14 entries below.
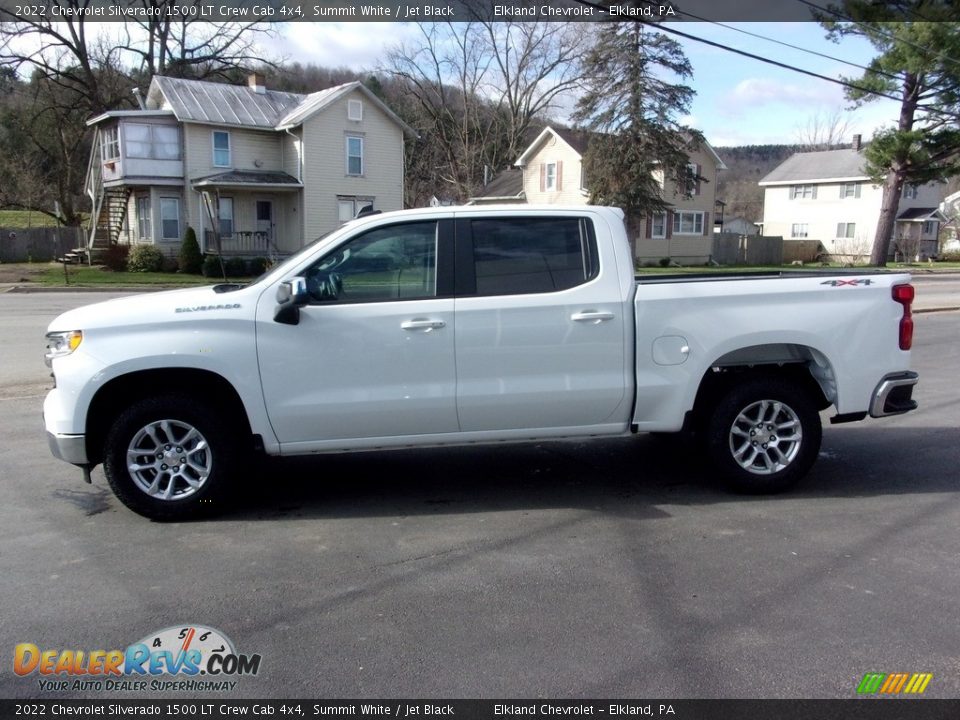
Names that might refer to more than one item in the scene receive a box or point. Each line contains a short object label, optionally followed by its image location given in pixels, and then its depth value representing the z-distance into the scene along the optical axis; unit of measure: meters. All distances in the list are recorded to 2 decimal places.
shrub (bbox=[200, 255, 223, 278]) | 33.84
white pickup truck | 5.30
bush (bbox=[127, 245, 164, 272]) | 35.56
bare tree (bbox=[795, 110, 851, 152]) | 92.51
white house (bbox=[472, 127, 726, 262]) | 46.19
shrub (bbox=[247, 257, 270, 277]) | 36.00
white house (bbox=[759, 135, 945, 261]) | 58.78
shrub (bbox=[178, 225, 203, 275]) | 34.97
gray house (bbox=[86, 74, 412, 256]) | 37.28
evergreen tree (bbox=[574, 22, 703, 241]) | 38.47
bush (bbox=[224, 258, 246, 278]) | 34.91
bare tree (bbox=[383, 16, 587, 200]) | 57.81
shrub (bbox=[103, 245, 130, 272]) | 35.69
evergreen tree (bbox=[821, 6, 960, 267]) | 33.50
